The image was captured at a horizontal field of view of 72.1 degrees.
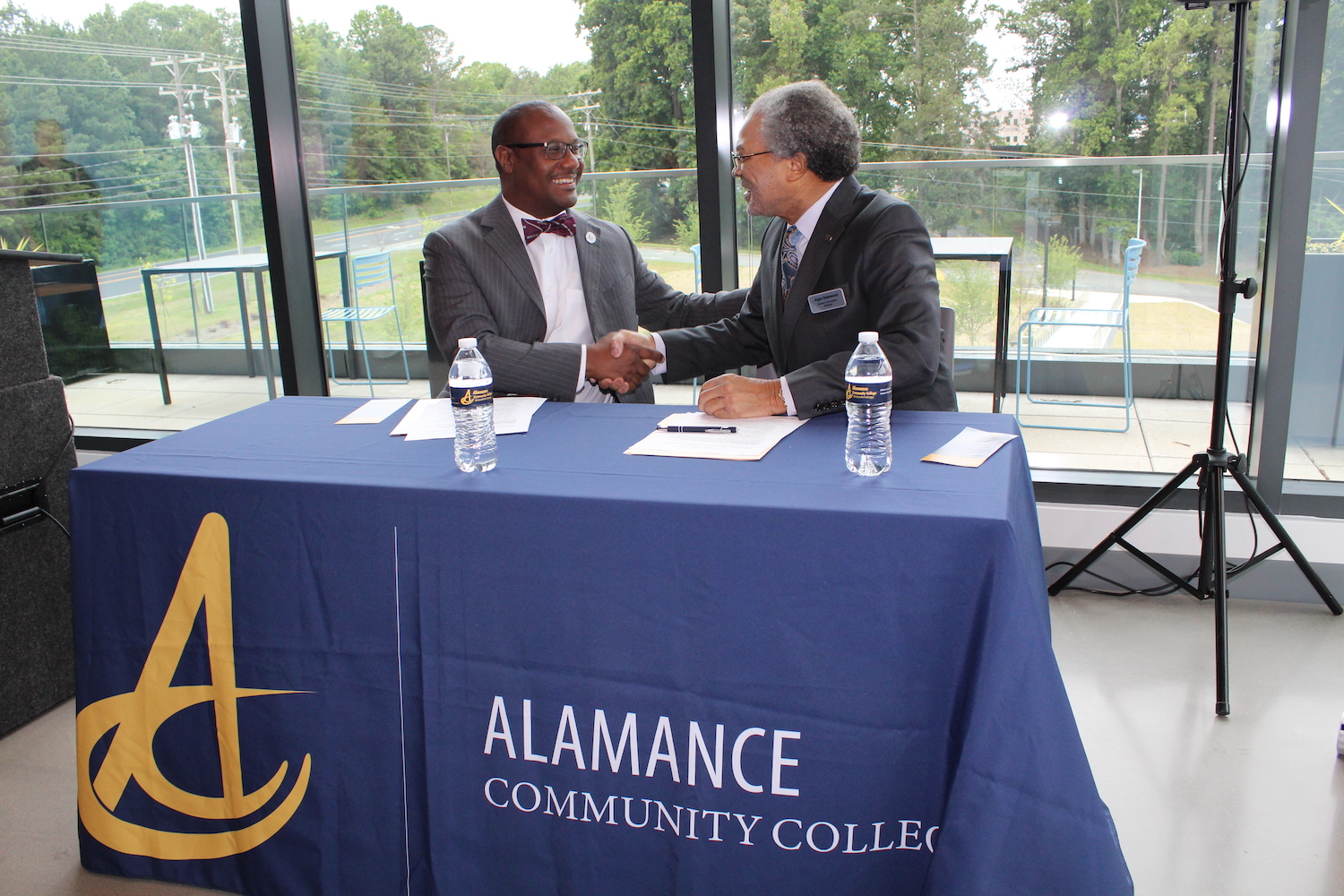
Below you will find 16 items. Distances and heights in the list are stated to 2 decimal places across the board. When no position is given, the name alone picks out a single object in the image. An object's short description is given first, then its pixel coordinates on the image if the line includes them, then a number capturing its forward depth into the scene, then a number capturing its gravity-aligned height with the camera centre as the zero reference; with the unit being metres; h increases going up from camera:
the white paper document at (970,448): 1.60 -0.41
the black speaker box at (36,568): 2.37 -0.83
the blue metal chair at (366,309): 3.70 -0.29
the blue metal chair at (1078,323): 3.17 -0.37
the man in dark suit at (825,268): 1.97 -0.11
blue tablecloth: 1.34 -0.71
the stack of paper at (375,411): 2.07 -0.40
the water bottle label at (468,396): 1.65 -0.29
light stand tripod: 2.37 -0.74
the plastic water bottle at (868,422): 1.56 -0.35
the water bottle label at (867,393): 1.56 -0.29
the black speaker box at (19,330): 2.35 -0.21
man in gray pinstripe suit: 2.46 -0.14
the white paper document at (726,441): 1.68 -0.40
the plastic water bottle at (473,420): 1.65 -0.34
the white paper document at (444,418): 1.92 -0.40
